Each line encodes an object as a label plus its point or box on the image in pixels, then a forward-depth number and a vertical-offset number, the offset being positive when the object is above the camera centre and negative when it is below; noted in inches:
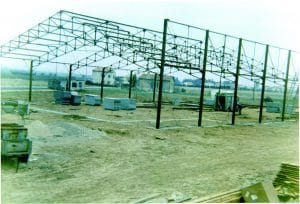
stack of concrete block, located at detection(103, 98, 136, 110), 1215.6 -69.3
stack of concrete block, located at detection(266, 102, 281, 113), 1651.1 -64.2
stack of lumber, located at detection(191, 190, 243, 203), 273.2 -80.8
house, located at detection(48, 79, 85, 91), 2190.9 -33.4
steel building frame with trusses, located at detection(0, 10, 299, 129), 812.0 +93.3
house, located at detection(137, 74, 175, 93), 3383.4 +3.7
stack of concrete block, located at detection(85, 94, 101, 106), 1381.6 -69.3
